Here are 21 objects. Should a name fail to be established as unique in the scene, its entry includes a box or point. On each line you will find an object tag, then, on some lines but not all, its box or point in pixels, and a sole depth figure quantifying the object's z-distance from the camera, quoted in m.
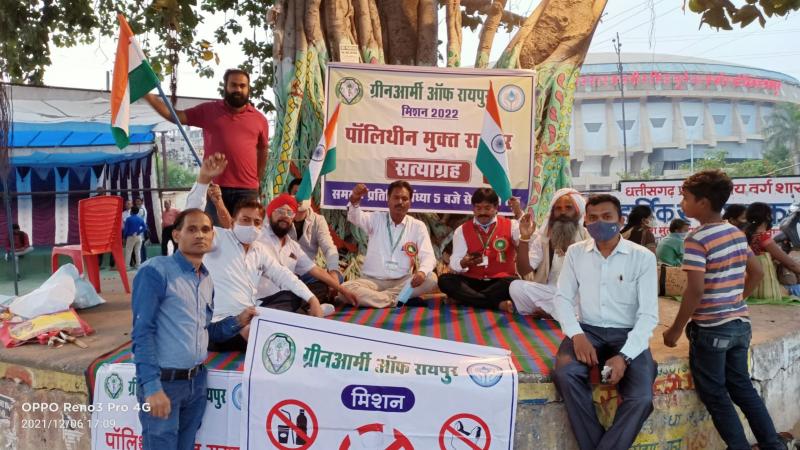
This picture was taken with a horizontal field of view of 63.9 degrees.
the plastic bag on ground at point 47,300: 4.53
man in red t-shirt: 5.07
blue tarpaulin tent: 11.40
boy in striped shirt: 3.51
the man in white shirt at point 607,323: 3.21
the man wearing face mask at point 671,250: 7.13
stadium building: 73.25
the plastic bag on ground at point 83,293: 5.46
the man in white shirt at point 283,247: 4.69
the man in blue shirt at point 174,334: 2.88
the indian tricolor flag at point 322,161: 5.24
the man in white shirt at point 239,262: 3.97
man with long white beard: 4.76
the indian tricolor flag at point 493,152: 5.05
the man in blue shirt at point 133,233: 11.25
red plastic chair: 6.23
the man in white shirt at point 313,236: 5.51
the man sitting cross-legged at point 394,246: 5.56
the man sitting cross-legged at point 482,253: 5.39
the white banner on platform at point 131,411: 3.36
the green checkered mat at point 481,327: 3.79
